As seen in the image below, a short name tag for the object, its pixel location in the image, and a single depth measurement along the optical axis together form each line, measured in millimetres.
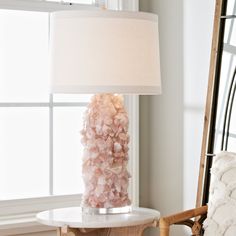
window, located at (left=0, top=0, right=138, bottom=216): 4014
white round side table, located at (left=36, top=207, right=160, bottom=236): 3170
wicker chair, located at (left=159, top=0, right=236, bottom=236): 3479
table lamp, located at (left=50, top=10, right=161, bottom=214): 3217
